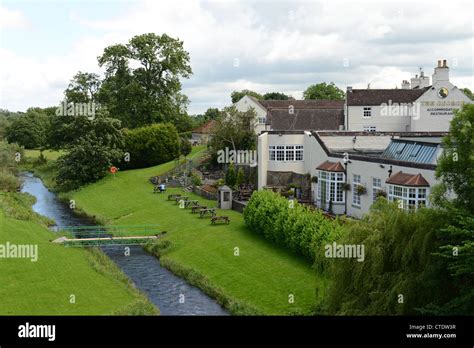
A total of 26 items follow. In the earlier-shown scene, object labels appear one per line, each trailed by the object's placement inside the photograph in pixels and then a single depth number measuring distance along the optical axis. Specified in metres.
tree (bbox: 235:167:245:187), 50.89
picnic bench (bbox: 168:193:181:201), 50.16
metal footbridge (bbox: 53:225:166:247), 35.41
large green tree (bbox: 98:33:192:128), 75.81
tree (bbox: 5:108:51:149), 100.44
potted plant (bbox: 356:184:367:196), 34.17
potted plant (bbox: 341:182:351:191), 36.16
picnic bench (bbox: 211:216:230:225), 38.88
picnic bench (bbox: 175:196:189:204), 48.79
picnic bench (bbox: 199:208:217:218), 41.39
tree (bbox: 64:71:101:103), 77.94
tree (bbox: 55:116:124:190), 63.34
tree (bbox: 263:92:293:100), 125.44
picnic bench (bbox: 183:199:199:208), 46.30
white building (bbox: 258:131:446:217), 29.83
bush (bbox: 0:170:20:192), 54.31
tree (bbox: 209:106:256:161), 57.03
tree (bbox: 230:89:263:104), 113.82
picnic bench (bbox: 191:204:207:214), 43.54
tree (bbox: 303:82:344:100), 108.50
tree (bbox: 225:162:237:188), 51.06
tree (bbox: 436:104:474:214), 17.62
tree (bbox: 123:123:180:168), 69.88
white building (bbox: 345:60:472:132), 57.44
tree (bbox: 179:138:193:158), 67.81
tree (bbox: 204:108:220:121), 123.28
